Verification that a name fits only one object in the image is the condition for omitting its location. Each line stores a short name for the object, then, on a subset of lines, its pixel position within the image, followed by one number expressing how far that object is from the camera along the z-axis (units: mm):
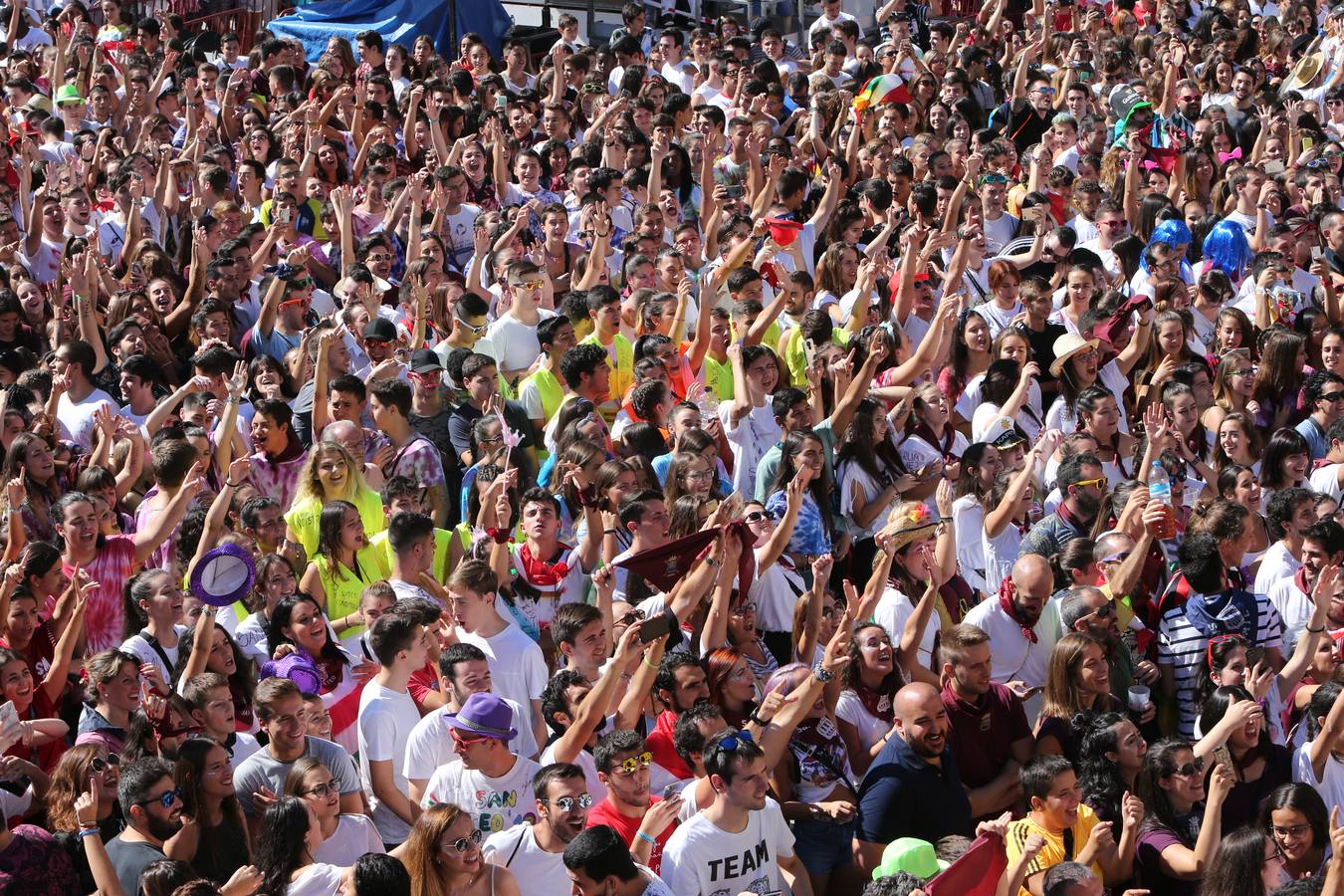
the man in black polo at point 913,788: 13414
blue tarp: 34031
